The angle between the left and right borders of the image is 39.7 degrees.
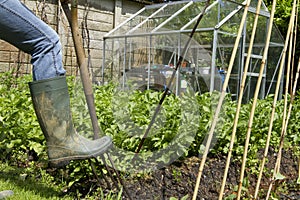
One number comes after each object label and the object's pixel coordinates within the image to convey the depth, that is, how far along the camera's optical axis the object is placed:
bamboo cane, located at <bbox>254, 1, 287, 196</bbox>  1.96
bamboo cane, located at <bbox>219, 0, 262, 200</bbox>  1.60
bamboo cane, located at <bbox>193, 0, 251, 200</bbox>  1.51
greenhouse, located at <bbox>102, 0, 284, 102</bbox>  6.58
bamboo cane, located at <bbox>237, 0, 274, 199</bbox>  1.66
